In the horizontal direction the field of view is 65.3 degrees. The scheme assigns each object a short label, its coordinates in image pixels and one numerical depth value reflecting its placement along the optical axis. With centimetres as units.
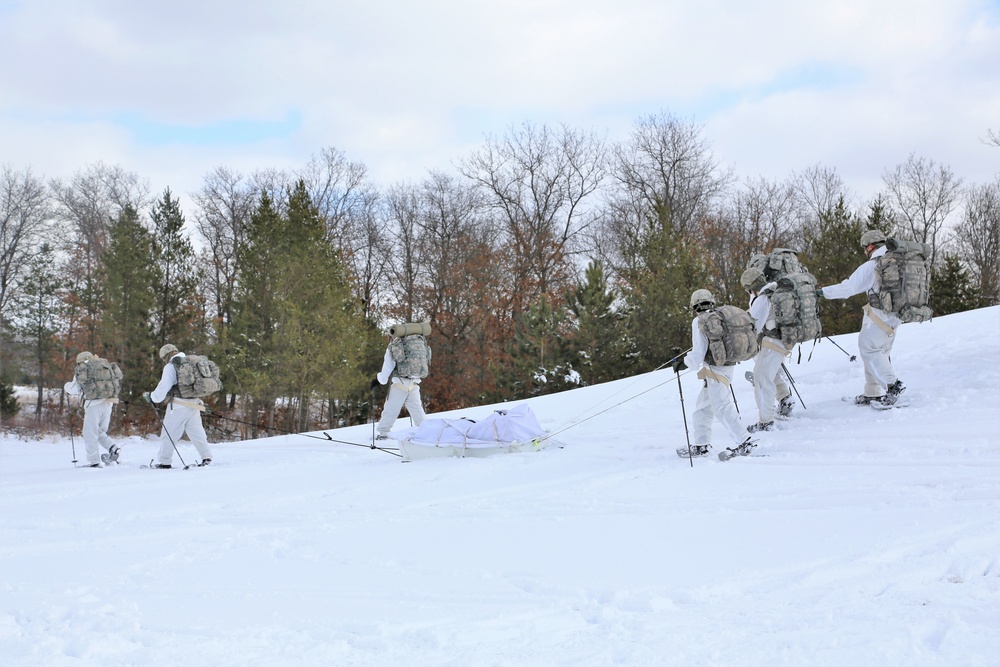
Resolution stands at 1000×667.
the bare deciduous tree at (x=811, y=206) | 4312
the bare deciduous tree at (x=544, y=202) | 3953
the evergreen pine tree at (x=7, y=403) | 3222
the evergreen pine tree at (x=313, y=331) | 2877
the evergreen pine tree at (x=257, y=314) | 2900
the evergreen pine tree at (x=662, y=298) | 2633
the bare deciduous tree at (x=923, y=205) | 4653
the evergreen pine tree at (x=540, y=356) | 2470
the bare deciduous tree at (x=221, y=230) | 3916
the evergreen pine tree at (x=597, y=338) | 2484
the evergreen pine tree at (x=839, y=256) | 2920
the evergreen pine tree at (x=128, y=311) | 3045
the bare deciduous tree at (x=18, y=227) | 3612
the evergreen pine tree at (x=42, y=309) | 3578
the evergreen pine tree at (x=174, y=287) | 3198
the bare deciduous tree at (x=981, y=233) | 4347
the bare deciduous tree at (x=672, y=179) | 4322
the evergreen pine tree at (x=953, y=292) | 3158
